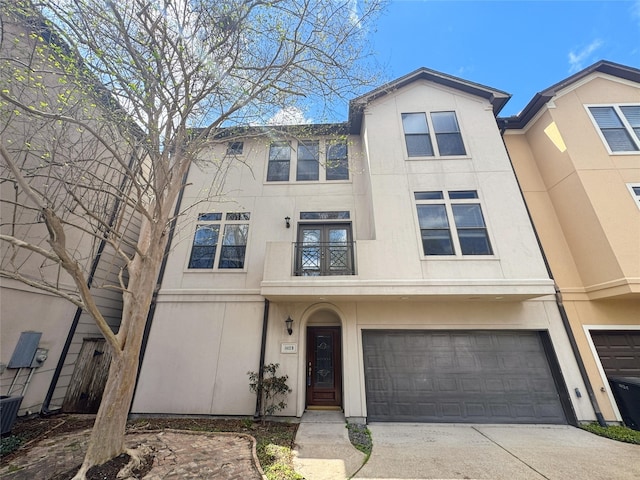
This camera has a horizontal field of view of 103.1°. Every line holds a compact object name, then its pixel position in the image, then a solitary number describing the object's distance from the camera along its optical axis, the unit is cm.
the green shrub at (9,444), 448
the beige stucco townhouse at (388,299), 635
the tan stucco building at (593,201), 627
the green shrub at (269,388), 614
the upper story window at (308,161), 899
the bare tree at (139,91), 412
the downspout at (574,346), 600
